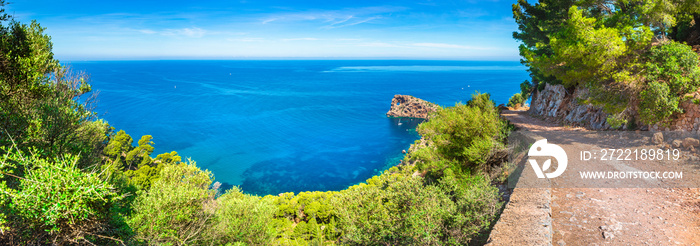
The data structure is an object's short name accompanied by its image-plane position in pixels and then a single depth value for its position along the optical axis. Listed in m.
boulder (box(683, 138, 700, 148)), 11.59
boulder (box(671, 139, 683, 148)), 12.05
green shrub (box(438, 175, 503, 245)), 10.07
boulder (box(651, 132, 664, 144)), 12.75
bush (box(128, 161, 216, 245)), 10.57
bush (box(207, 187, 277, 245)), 13.02
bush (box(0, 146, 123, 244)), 6.18
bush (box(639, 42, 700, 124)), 12.67
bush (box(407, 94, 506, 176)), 16.22
